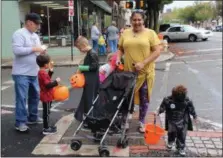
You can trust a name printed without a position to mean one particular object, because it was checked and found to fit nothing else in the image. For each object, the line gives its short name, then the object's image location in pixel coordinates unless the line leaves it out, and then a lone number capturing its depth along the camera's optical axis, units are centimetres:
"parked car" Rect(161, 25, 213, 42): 2632
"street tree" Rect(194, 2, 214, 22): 9766
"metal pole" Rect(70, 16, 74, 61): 1500
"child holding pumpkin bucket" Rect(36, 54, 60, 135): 442
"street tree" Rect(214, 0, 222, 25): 9187
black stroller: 395
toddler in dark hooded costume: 388
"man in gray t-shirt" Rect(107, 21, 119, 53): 1540
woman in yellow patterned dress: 428
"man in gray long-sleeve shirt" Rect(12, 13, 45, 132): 447
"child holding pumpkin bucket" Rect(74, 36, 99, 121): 419
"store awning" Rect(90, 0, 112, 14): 2064
